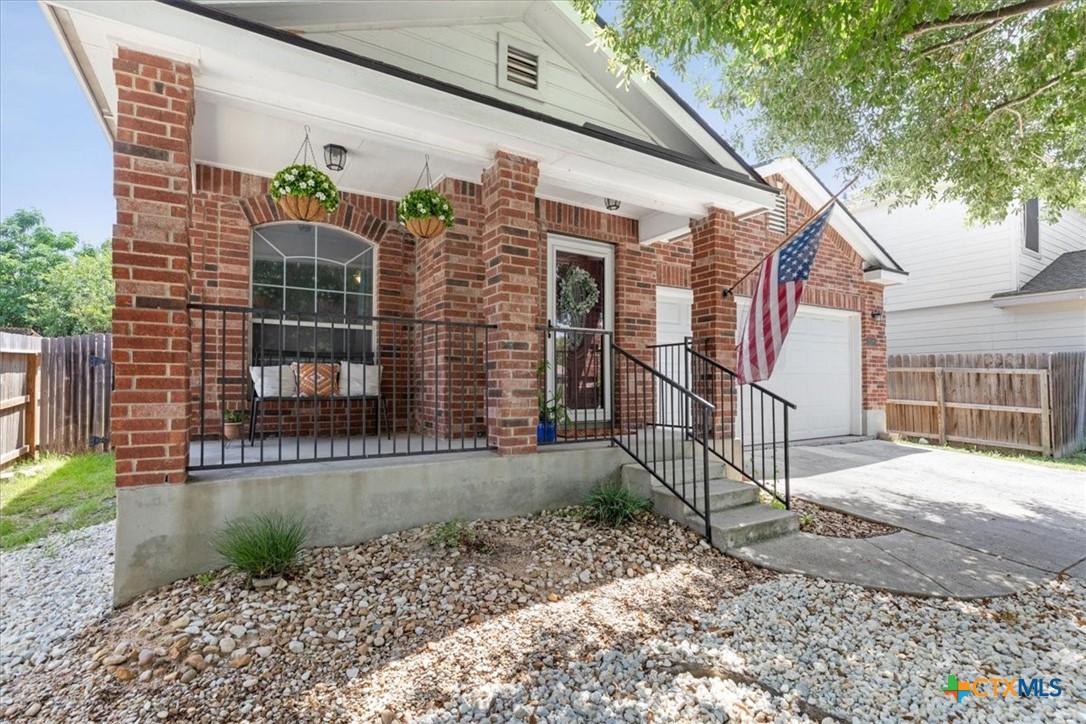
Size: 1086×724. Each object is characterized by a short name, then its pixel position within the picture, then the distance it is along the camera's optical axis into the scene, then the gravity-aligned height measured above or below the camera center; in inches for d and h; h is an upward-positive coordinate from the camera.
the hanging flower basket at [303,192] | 139.2 +50.7
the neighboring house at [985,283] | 370.6 +70.4
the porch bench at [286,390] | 174.4 -8.4
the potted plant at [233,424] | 183.8 -20.7
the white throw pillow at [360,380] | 195.5 -4.7
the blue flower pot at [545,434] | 189.0 -25.4
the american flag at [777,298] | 158.2 +23.0
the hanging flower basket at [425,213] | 162.4 +52.1
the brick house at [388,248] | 112.3 +46.2
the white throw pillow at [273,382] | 176.1 -4.9
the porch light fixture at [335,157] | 166.2 +73.2
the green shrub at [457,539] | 135.5 -47.8
